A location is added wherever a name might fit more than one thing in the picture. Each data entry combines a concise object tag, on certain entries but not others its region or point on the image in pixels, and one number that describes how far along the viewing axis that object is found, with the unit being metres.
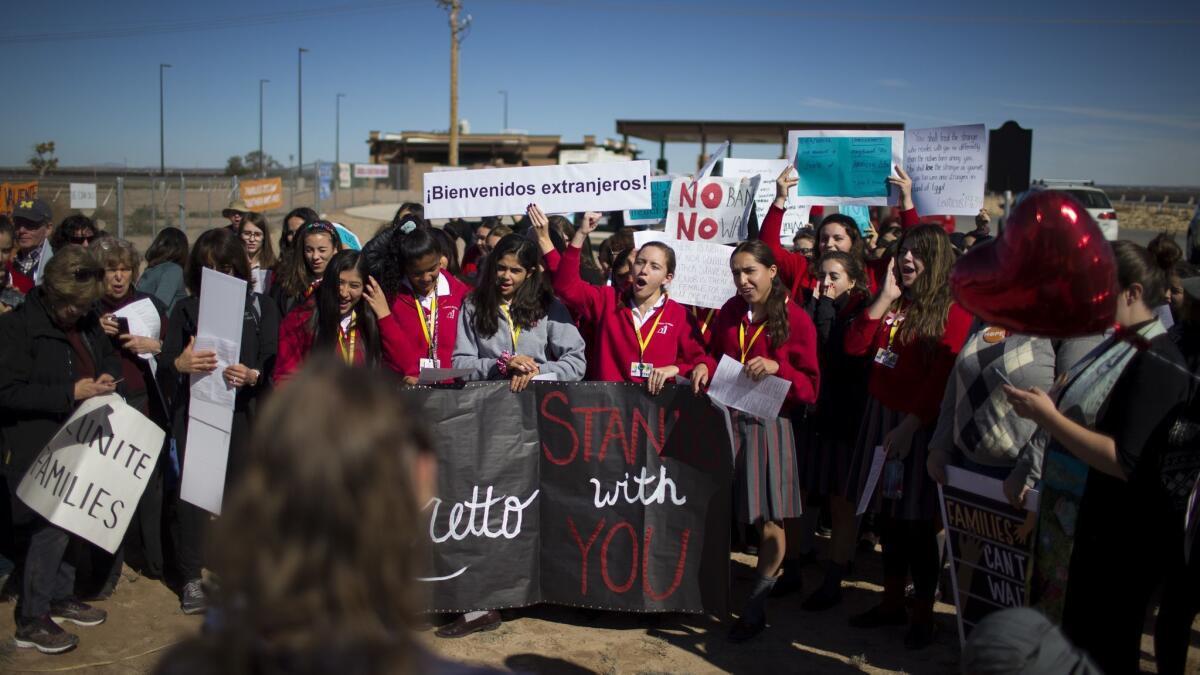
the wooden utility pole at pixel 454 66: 28.44
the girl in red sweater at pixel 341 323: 5.09
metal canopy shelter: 26.28
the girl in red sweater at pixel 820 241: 6.33
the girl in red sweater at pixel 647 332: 5.15
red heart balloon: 2.74
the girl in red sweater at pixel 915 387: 4.65
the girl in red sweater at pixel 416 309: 5.14
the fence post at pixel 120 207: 19.98
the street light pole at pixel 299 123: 63.19
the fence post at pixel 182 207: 23.50
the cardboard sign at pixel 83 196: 19.94
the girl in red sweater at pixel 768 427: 4.79
